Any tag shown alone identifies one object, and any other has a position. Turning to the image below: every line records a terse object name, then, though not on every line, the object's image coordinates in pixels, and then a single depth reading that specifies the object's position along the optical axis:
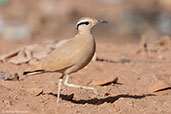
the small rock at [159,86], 13.15
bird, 11.16
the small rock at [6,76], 13.10
